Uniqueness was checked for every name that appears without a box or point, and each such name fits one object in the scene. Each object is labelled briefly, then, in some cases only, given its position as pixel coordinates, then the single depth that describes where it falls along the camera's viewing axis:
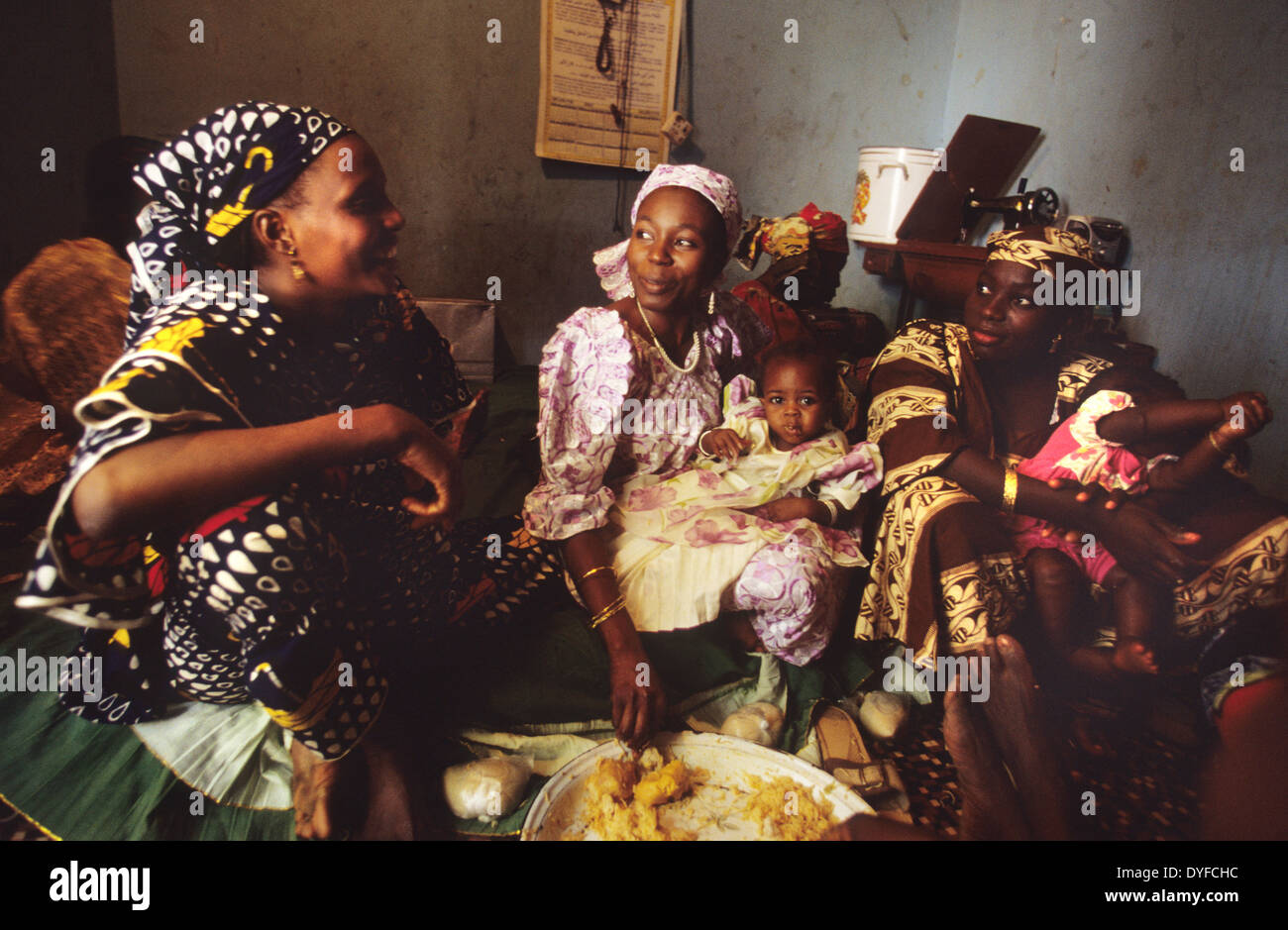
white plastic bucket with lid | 2.25
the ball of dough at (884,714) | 1.23
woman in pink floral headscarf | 1.25
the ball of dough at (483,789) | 1.05
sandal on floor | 1.08
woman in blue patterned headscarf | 0.69
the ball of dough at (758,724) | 1.21
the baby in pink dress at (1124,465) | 0.97
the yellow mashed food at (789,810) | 0.98
